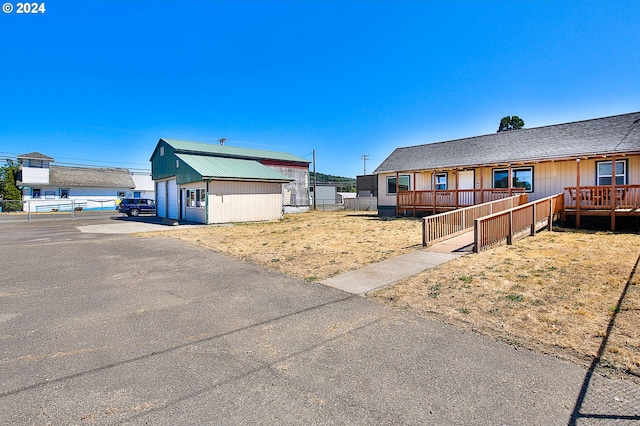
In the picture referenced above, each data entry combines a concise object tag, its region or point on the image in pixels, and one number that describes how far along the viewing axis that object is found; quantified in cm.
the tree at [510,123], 4622
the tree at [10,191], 3669
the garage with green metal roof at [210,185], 2038
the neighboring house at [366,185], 4844
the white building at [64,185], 3884
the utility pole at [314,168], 3686
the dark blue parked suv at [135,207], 3022
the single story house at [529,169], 1387
